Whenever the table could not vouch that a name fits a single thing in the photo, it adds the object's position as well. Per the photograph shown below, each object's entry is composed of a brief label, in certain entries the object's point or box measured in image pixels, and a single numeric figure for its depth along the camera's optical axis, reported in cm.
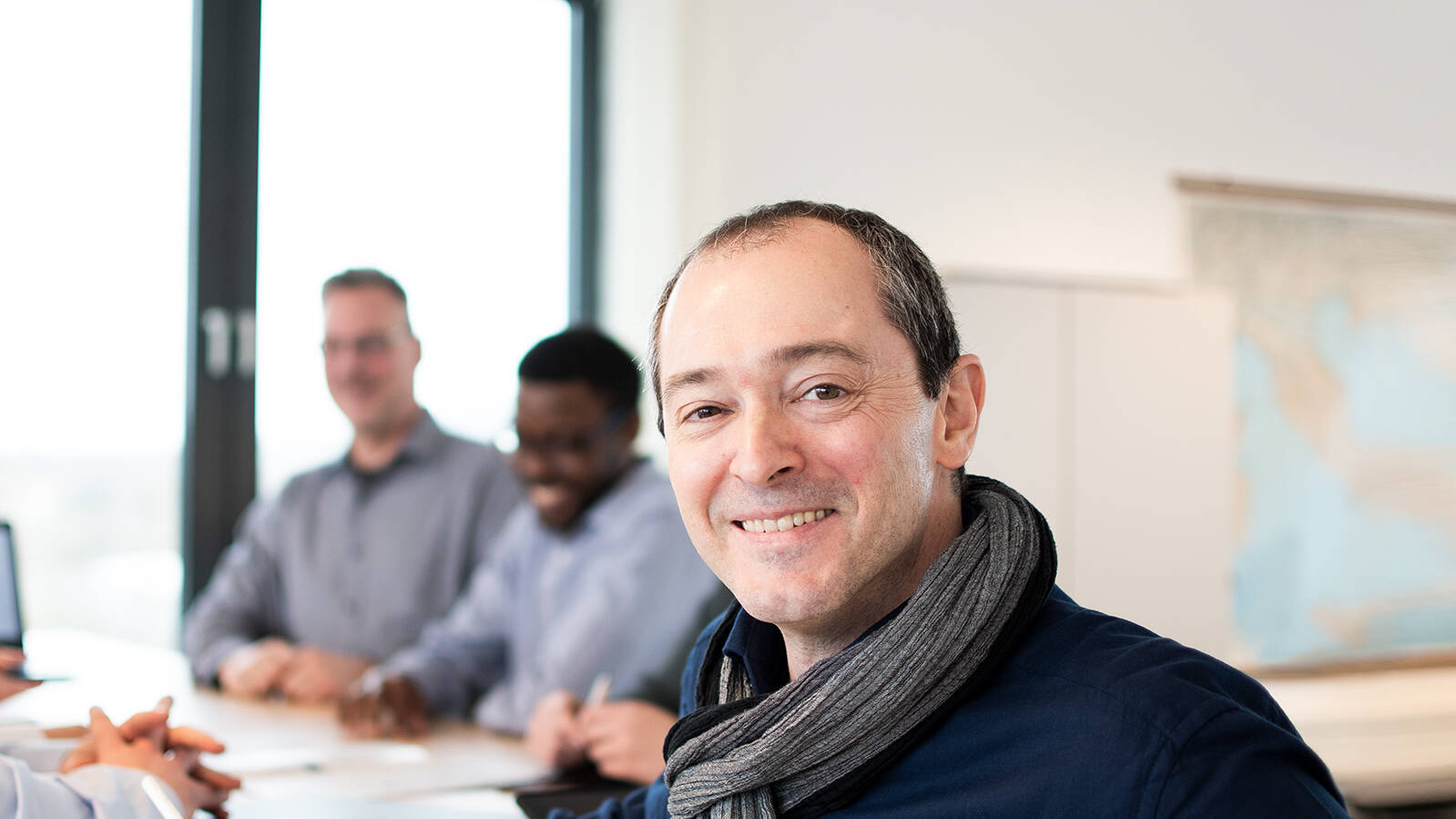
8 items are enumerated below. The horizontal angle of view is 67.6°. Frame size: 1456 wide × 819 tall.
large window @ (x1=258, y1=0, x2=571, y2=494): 317
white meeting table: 149
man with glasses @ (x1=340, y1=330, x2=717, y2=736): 211
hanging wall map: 381
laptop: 187
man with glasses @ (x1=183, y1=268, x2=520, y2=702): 281
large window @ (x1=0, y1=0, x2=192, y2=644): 288
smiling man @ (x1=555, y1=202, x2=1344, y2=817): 78
